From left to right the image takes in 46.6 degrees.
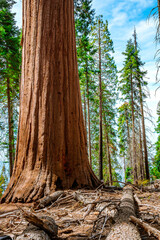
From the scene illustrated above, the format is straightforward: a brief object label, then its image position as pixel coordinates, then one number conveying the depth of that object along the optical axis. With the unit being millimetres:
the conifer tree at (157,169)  17316
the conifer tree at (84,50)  15512
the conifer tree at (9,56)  14519
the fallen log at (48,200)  2709
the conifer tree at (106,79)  18062
